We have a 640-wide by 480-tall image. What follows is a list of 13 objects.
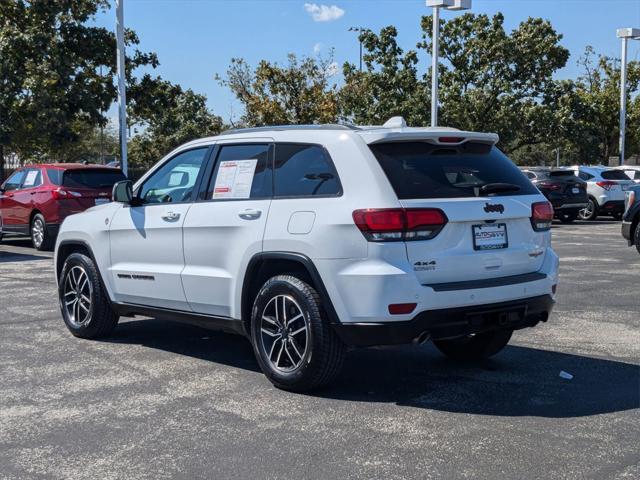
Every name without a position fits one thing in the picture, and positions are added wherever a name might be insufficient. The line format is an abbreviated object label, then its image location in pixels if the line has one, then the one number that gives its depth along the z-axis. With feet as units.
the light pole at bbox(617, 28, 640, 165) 118.32
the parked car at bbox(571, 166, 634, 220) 85.15
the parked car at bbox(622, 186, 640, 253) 46.83
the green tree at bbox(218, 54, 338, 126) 122.83
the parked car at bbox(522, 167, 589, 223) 80.59
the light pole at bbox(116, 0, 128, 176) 78.23
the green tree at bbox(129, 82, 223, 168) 226.17
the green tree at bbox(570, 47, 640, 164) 126.00
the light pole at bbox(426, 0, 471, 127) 84.38
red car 53.47
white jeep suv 17.53
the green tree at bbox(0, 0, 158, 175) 86.43
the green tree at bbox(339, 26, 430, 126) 126.82
